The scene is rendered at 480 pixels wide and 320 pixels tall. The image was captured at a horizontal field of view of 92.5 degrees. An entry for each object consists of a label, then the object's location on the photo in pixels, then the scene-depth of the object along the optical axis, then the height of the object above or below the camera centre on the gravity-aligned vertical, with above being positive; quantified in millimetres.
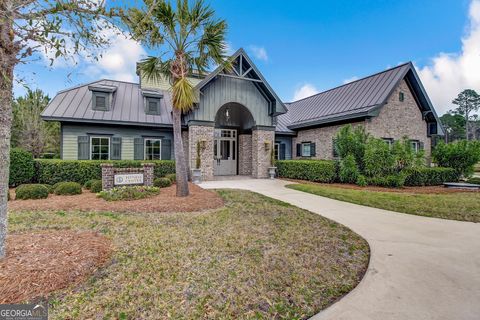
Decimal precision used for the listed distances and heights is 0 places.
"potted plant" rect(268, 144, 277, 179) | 14914 -525
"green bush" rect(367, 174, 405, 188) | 11438 -1105
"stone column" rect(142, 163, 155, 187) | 9070 -624
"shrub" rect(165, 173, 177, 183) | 11310 -879
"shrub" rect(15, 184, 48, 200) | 7492 -1069
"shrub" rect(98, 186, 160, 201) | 7493 -1153
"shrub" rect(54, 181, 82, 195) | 8305 -1071
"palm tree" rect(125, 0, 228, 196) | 7539 +3924
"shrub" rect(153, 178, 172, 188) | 10055 -1016
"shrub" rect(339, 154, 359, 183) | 11916 -581
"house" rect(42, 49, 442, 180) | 13000 +2561
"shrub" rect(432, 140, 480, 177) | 13375 +184
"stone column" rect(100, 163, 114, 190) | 8125 -597
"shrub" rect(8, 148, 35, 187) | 9727 -333
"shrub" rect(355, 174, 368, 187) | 11425 -1107
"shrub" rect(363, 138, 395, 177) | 11453 +37
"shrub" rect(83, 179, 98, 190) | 9480 -1062
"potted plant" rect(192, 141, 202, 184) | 12844 -721
